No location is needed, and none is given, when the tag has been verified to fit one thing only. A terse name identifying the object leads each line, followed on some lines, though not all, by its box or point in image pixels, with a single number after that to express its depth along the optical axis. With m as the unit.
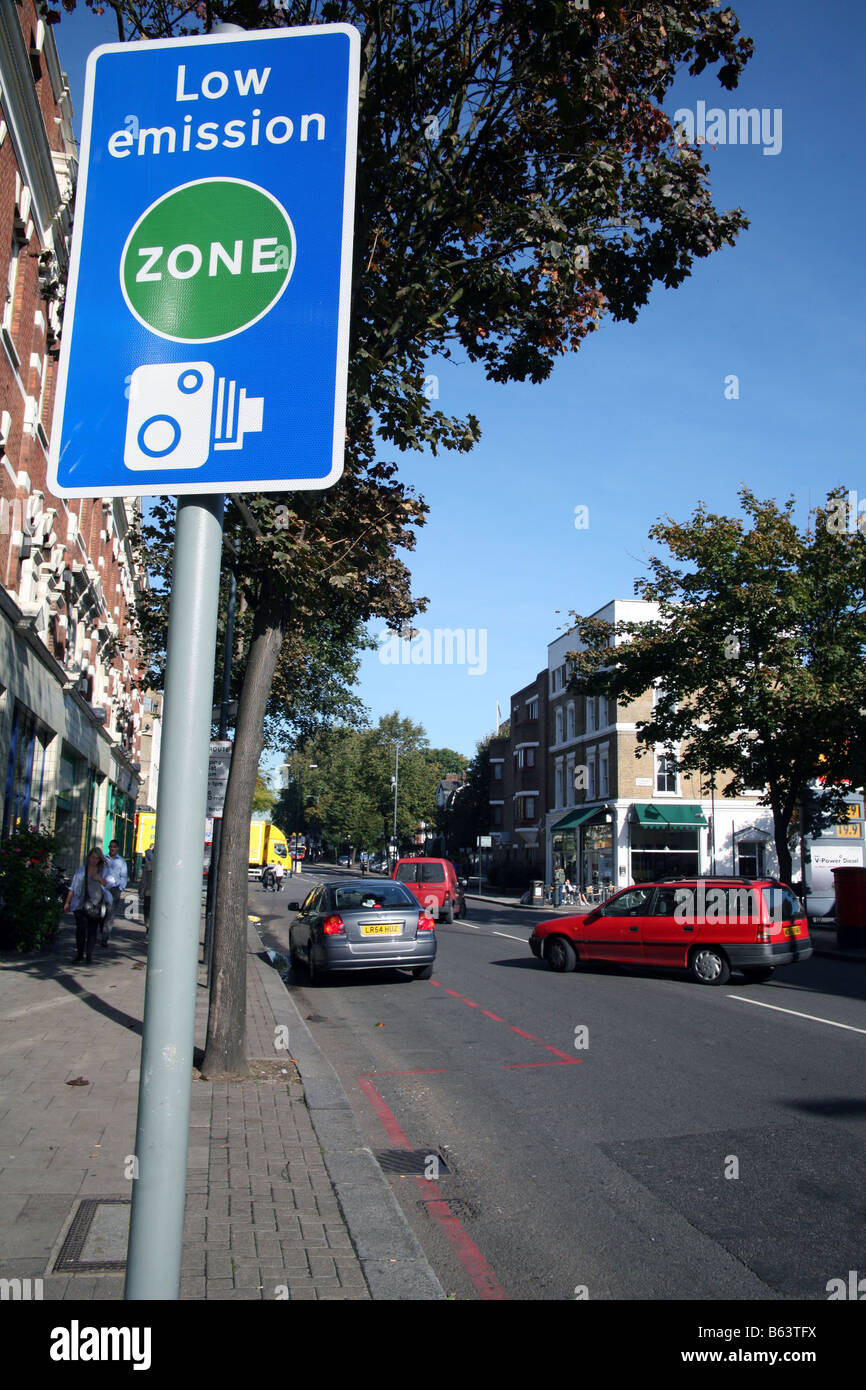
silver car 14.56
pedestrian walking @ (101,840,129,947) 18.09
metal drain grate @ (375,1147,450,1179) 6.03
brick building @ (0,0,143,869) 15.62
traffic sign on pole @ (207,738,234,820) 14.13
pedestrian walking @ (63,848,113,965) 14.72
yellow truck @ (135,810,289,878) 50.62
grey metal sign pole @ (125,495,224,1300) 1.97
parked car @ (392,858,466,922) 28.53
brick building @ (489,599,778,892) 43.28
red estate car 14.77
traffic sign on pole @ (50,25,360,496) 2.29
